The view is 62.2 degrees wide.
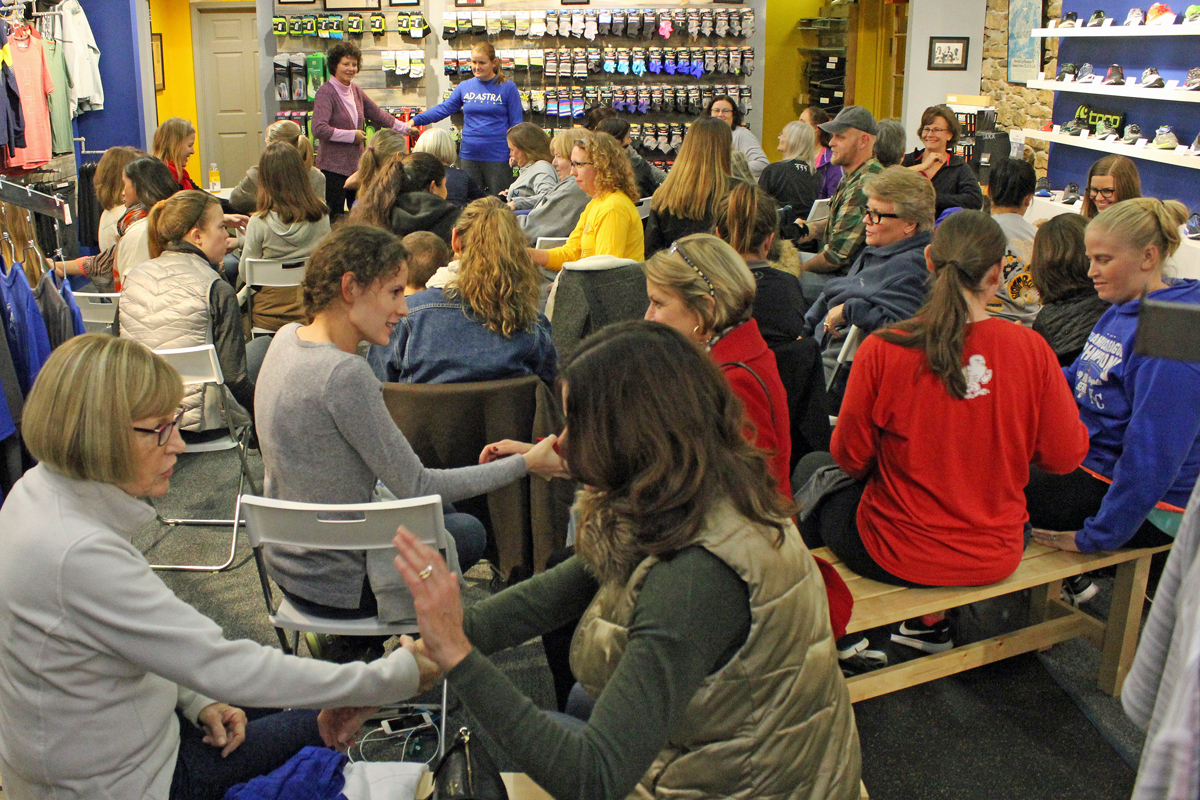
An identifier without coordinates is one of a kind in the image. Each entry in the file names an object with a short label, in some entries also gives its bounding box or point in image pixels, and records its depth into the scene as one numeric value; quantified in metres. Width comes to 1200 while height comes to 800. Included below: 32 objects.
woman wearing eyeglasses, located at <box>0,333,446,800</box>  1.50
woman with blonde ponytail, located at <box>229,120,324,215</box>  6.68
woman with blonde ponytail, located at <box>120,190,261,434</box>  3.83
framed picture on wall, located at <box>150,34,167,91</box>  12.09
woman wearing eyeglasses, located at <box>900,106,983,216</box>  5.95
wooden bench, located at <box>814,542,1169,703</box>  2.49
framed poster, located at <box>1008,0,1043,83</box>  9.18
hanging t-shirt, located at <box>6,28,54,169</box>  8.43
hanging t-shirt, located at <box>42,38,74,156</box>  9.02
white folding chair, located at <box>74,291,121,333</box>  4.36
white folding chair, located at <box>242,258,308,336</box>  4.74
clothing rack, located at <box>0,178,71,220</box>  3.04
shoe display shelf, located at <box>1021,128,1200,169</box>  5.93
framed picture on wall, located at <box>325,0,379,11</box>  10.06
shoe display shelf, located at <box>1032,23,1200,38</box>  5.97
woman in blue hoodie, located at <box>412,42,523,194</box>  8.34
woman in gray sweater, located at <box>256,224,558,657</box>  2.25
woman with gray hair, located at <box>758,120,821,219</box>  6.08
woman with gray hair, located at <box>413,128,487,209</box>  5.97
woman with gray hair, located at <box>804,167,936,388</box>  3.53
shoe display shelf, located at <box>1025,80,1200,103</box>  5.93
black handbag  1.54
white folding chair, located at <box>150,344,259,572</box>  3.44
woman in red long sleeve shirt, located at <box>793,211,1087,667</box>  2.34
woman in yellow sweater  4.76
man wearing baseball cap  4.67
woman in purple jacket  8.15
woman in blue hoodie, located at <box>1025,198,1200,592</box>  2.54
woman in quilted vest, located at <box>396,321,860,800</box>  1.32
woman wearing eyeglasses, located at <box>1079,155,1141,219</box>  4.29
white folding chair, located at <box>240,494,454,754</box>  2.18
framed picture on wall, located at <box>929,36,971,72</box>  10.12
